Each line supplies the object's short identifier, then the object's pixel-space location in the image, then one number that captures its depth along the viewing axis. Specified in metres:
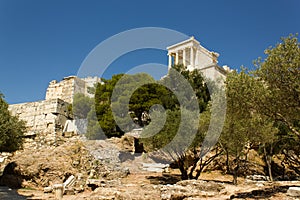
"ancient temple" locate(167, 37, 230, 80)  57.50
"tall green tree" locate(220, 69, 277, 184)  12.88
